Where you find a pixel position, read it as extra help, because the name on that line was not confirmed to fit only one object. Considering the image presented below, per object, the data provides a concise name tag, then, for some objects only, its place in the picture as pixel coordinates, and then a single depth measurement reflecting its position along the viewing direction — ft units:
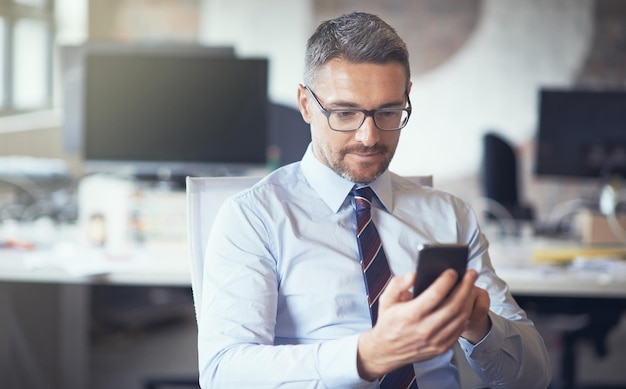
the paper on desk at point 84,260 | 7.72
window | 16.33
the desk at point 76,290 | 7.63
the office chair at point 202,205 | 5.14
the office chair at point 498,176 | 14.08
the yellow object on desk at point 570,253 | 8.42
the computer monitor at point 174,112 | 9.37
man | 4.38
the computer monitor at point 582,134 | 10.03
